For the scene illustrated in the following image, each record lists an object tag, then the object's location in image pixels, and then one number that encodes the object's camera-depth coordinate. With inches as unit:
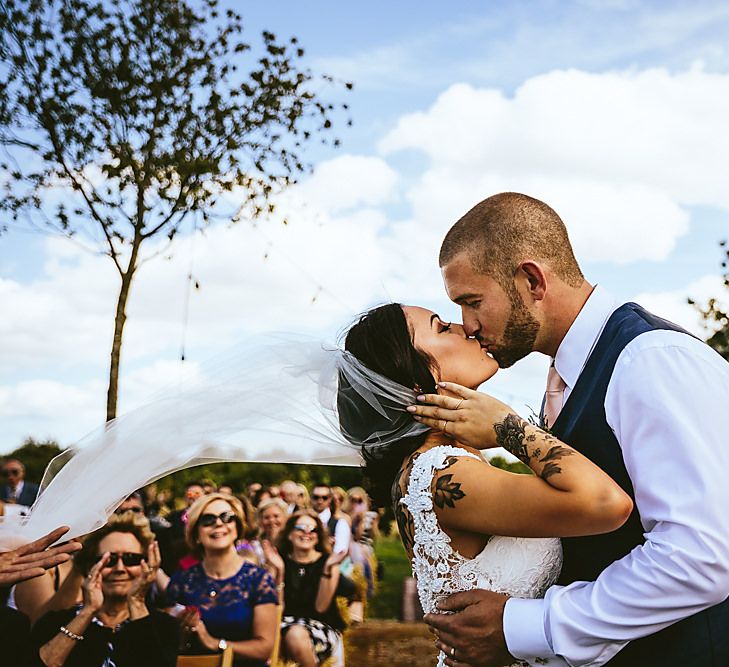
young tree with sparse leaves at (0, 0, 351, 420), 418.0
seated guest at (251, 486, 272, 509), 495.5
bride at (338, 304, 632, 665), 102.4
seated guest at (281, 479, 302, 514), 481.1
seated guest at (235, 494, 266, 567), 314.5
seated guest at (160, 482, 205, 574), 307.7
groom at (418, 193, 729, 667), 97.6
